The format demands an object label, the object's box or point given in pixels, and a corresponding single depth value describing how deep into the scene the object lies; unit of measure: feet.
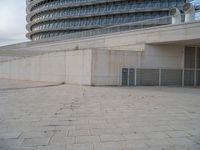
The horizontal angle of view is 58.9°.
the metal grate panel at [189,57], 55.89
